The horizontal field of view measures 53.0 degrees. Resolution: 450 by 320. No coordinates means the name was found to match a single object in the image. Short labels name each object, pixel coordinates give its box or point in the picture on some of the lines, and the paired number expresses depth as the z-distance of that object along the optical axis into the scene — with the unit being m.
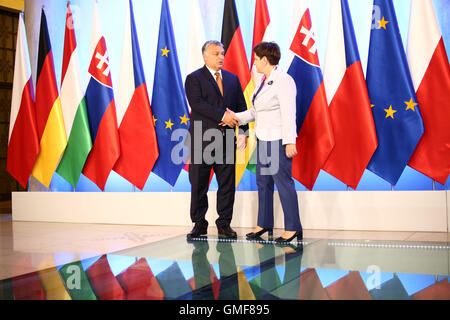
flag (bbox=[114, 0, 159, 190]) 4.70
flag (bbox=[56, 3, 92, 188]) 4.98
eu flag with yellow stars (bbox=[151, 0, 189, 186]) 4.59
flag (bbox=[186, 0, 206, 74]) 4.47
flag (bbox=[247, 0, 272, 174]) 4.16
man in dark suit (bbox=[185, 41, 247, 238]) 3.40
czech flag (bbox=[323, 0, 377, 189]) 3.79
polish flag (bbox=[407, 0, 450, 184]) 3.55
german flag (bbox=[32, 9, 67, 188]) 5.13
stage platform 3.63
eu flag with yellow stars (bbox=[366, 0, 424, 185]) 3.65
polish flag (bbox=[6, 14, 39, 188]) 5.27
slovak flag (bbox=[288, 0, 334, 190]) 3.84
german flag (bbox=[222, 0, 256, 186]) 4.24
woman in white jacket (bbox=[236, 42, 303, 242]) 3.04
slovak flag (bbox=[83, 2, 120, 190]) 4.84
